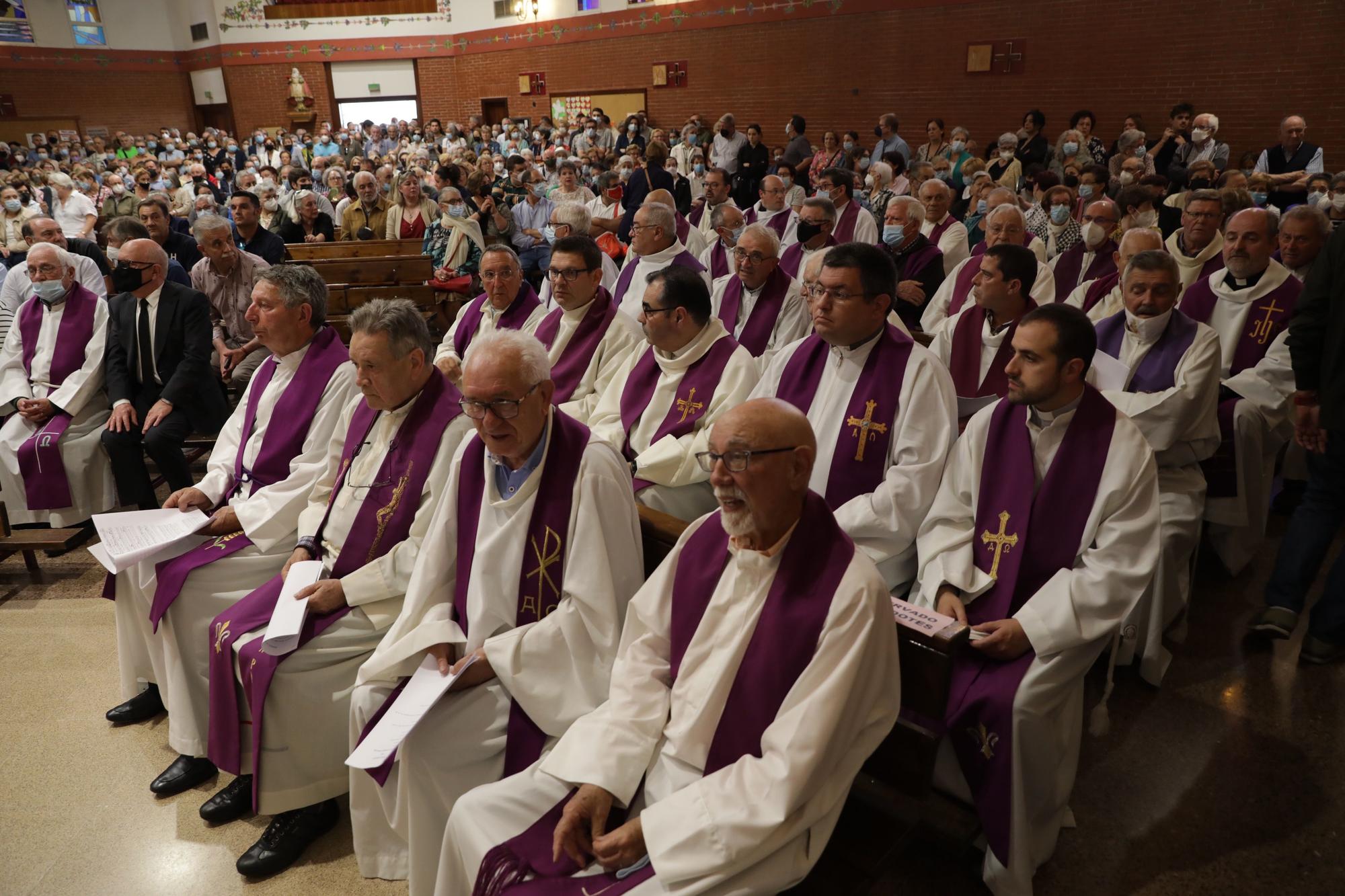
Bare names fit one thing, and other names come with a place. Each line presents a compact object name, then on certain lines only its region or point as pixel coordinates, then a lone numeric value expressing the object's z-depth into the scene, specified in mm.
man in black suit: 5047
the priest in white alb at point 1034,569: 2623
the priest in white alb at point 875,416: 3309
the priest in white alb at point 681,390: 3982
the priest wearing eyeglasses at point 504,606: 2568
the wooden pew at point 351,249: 8016
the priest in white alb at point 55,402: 5219
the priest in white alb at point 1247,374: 4297
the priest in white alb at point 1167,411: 3672
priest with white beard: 1940
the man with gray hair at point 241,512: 3393
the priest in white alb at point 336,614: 2986
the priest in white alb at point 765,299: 5293
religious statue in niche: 27688
